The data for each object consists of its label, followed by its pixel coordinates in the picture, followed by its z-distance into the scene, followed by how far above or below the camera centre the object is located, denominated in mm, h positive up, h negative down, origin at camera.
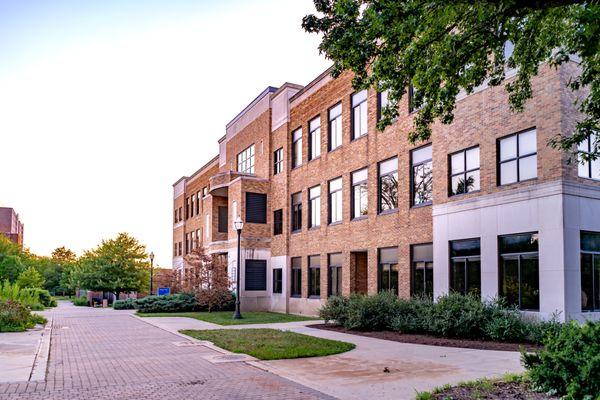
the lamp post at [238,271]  26244 -1009
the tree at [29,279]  48594 -2480
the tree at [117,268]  47625 -1547
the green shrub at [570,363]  6910 -1429
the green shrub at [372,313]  19797 -2171
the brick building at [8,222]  131500 +6089
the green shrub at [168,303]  32781 -3036
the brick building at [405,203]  16984 +1804
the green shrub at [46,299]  42616 -3625
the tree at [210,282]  31797 -1845
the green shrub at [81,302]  47875 -4303
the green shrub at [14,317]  19828 -2338
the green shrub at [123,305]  38062 -3594
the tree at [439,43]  10492 +4041
